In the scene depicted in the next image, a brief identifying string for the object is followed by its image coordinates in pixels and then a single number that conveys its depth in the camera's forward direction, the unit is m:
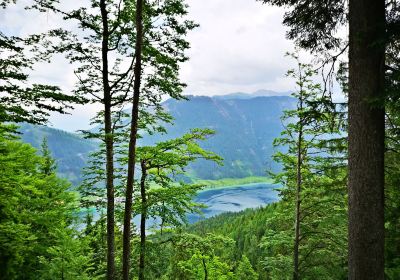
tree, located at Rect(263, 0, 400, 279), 4.41
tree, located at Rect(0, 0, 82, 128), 6.69
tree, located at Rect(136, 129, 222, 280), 11.20
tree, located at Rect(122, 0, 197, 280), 8.27
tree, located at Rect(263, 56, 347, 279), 12.81
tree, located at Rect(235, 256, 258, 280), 23.89
